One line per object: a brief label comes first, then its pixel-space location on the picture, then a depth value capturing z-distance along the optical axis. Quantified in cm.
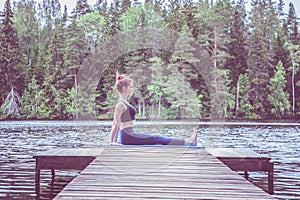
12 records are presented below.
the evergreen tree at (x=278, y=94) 3334
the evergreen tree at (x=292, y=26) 3859
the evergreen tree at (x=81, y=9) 3697
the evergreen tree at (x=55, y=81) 2780
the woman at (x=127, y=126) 588
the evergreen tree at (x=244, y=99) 3275
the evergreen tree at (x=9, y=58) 3462
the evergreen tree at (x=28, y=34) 3625
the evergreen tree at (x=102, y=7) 3425
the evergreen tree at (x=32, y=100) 3116
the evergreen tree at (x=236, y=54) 3409
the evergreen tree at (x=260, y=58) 3394
